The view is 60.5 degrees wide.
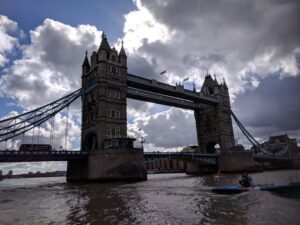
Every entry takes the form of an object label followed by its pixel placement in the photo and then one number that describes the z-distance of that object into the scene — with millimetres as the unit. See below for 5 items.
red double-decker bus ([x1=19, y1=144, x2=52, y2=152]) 48356
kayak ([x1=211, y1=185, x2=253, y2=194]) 25281
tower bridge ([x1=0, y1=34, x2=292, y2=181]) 49844
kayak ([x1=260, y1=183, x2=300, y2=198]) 21953
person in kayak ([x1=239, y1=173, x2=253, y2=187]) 26812
